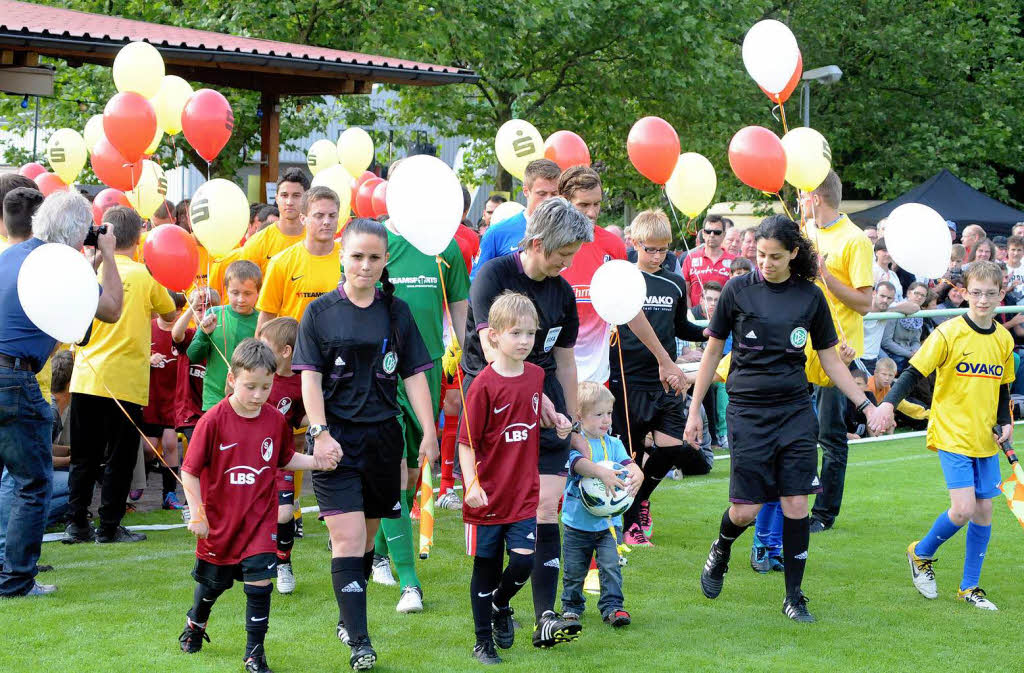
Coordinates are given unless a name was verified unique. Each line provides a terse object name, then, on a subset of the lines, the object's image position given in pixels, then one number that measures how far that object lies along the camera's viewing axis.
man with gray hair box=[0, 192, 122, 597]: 12.37
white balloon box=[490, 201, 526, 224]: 18.47
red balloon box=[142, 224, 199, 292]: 14.73
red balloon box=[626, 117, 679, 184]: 17.66
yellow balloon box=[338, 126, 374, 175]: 24.73
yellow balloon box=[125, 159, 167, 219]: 21.19
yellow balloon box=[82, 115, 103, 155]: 23.03
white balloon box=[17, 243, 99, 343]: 11.48
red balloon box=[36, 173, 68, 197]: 22.62
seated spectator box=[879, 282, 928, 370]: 26.50
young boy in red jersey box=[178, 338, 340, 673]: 10.54
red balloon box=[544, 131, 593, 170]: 18.00
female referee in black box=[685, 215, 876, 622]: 12.38
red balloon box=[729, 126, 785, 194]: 16.30
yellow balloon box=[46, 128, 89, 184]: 24.39
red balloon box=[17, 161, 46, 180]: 24.67
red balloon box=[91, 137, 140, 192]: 20.44
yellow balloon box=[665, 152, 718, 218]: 18.83
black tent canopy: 39.75
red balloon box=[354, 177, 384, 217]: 22.31
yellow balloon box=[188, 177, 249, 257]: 15.48
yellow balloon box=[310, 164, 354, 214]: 21.03
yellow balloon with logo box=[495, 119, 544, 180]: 19.89
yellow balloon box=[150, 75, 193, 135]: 20.30
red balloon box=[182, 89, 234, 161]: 18.28
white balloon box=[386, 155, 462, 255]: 11.34
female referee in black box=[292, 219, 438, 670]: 10.61
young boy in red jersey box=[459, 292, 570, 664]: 10.61
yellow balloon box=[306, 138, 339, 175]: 26.41
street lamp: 41.84
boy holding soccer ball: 11.84
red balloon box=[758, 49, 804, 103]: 17.16
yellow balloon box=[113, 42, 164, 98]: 18.91
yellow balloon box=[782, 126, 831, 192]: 15.99
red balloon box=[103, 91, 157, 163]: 17.69
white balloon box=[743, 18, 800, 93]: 16.94
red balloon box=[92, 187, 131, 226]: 21.22
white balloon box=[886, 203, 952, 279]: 14.44
